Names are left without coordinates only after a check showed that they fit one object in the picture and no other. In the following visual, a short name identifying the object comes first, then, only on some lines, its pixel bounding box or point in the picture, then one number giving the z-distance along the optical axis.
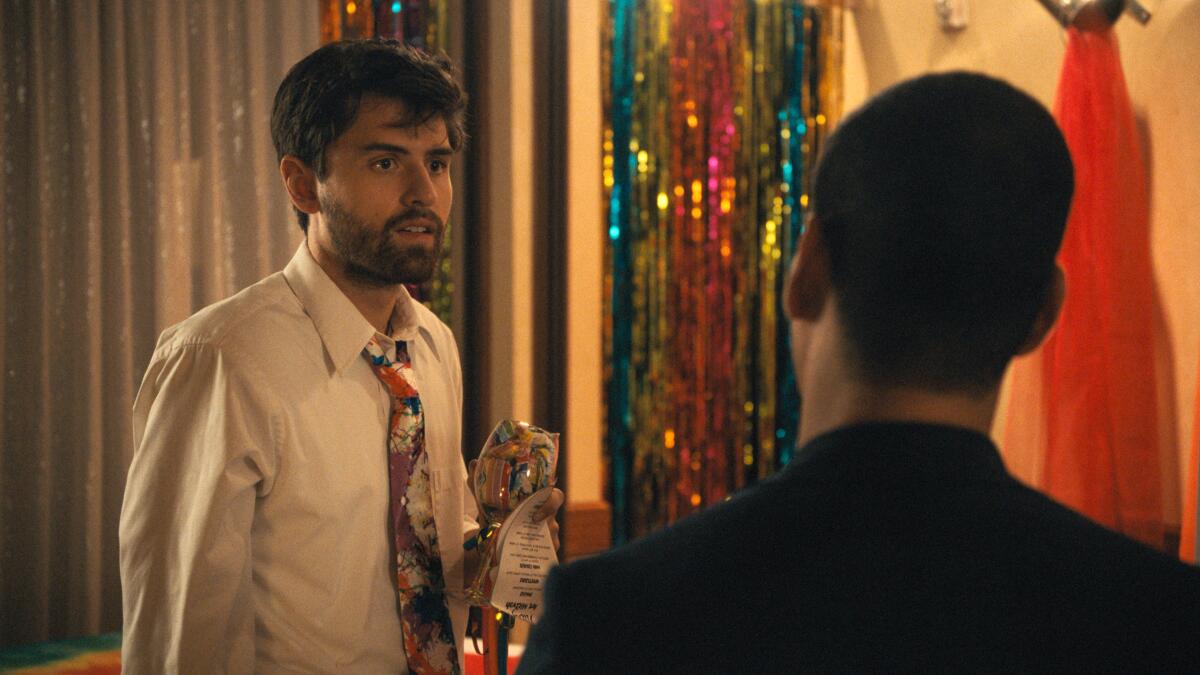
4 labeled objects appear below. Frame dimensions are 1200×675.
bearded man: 1.28
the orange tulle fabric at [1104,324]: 2.18
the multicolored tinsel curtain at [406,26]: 2.76
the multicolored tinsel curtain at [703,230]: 3.01
